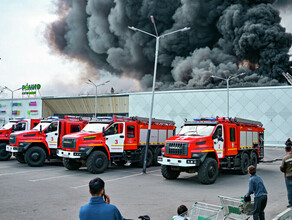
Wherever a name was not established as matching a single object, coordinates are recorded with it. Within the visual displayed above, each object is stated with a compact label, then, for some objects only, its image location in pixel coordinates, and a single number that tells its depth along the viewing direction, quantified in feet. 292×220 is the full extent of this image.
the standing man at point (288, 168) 24.59
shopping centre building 119.85
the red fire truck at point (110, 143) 46.60
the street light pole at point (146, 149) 48.84
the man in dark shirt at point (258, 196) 19.75
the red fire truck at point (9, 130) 63.72
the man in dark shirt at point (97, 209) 10.82
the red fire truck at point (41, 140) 54.08
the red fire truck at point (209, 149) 38.38
